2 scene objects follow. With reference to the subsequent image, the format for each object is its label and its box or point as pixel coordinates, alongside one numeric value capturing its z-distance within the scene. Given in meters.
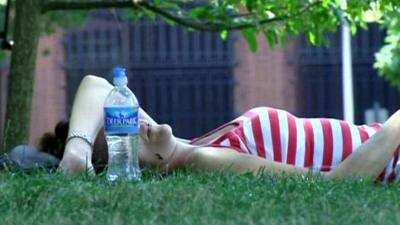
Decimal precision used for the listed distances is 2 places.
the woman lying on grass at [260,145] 7.70
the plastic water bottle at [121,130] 7.38
